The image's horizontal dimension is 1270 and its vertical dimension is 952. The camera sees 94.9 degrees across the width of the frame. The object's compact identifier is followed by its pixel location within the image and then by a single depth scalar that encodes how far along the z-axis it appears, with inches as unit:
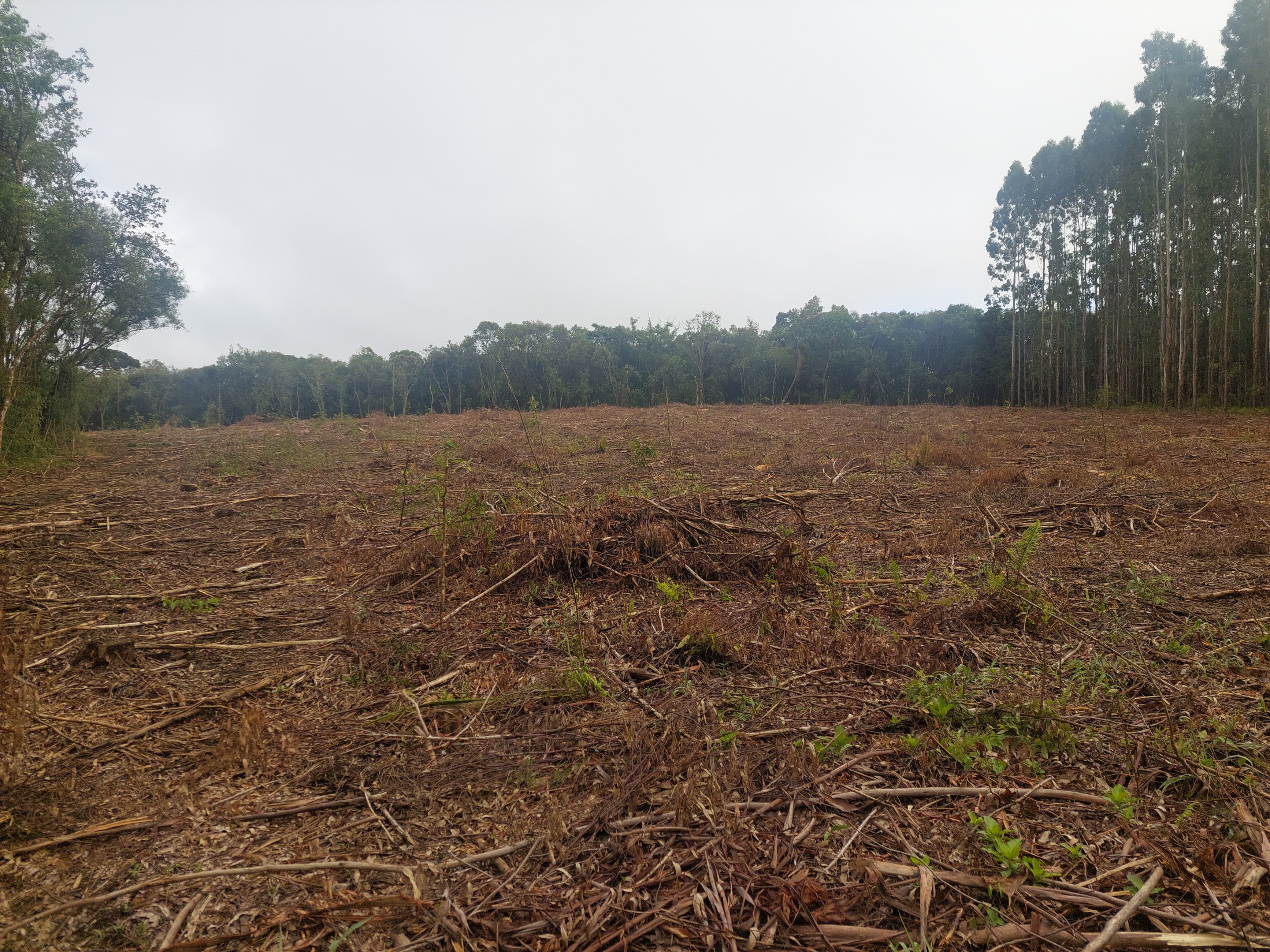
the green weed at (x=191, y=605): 147.4
